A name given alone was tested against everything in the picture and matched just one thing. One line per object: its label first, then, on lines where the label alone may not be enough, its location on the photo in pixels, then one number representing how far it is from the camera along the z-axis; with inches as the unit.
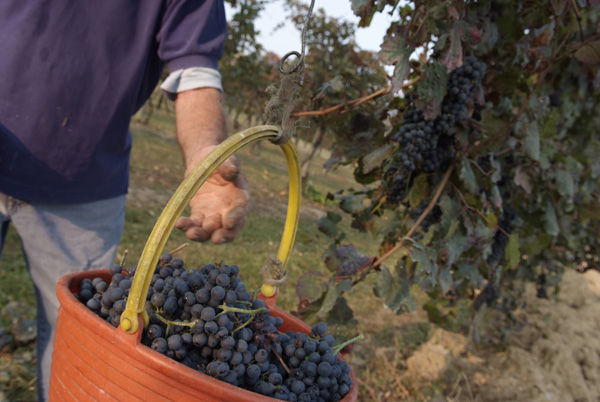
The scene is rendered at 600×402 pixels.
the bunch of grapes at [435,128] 72.9
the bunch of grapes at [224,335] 34.4
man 65.0
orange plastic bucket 30.2
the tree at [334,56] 477.7
